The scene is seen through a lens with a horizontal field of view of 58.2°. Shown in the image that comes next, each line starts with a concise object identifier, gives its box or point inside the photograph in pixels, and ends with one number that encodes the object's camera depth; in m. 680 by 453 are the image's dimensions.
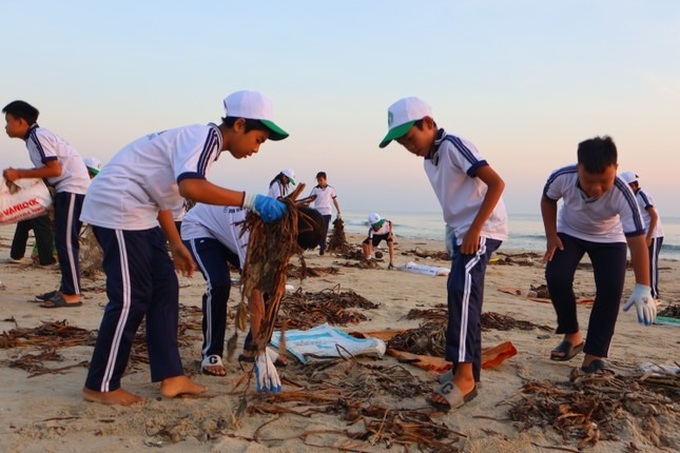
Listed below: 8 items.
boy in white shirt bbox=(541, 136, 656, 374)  4.07
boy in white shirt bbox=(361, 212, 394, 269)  13.28
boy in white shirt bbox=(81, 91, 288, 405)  3.27
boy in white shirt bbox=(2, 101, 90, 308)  6.14
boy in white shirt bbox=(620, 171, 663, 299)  7.96
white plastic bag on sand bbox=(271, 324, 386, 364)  4.32
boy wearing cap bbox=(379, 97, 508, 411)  3.52
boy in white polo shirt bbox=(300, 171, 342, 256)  13.79
